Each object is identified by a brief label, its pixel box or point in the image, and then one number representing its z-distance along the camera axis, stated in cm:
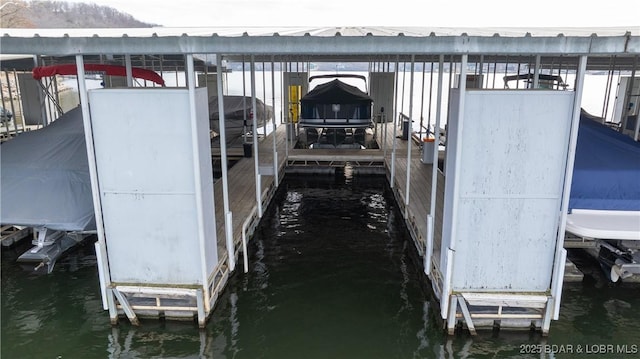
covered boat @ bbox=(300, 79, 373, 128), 1368
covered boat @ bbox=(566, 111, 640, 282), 589
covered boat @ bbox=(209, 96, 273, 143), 1446
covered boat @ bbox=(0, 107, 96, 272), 635
